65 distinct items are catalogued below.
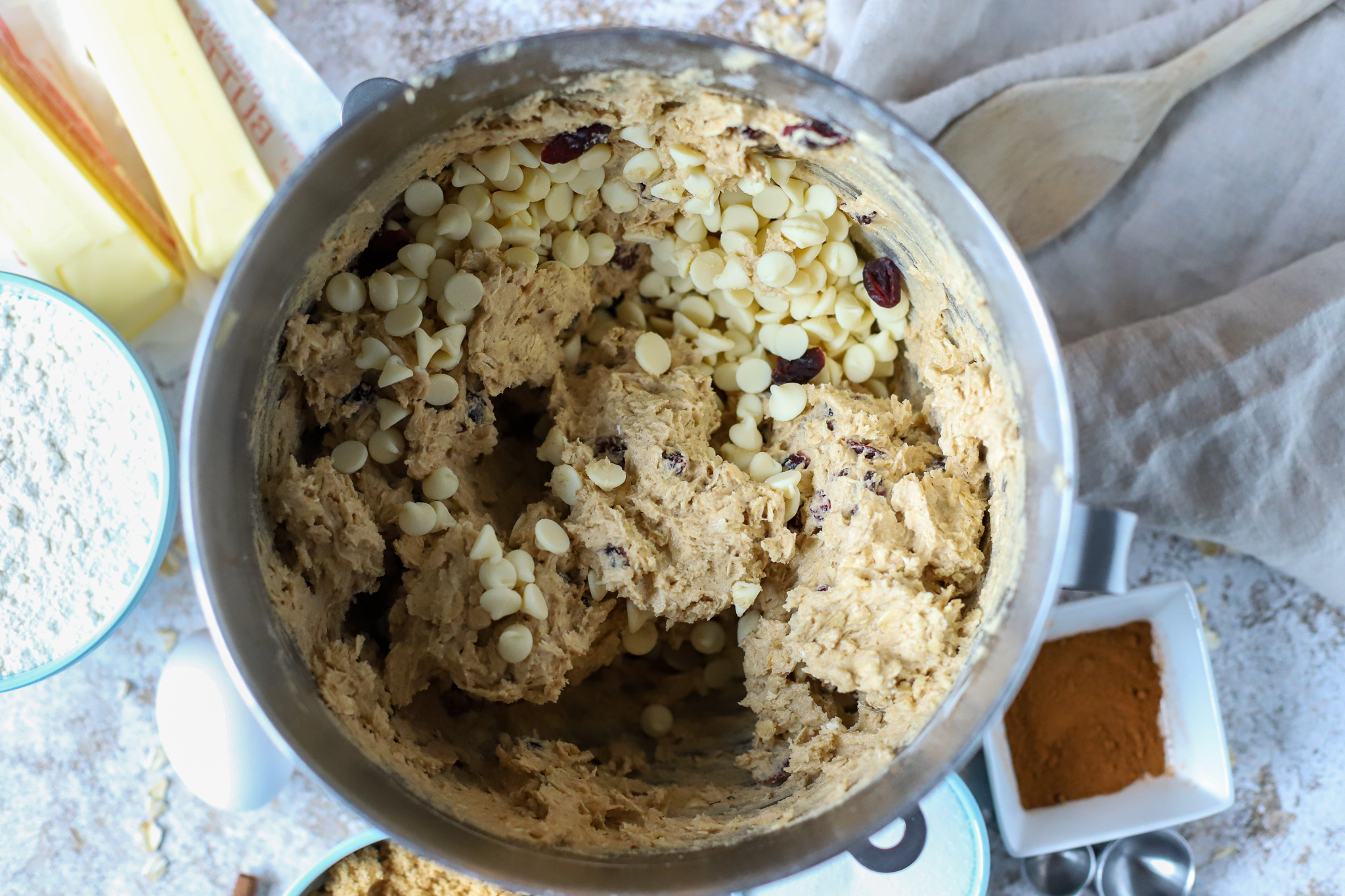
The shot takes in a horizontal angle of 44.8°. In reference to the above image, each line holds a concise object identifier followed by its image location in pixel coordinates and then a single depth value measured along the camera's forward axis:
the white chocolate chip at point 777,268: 0.44
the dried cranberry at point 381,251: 0.42
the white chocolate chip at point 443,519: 0.44
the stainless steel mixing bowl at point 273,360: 0.38
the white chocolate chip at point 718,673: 0.49
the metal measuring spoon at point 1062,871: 0.53
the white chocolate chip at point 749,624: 0.45
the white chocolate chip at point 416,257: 0.43
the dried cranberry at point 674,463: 0.44
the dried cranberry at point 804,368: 0.46
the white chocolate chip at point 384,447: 0.43
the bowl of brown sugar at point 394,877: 0.50
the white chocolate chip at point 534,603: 0.43
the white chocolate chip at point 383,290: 0.42
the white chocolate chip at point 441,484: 0.44
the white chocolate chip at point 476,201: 0.43
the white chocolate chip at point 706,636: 0.48
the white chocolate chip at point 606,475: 0.44
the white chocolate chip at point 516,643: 0.43
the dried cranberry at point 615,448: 0.45
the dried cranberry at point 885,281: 0.44
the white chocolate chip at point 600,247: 0.45
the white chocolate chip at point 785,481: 0.44
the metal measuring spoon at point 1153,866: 0.53
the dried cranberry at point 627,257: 0.46
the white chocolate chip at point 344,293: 0.42
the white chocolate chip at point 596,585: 0.45
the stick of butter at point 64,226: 0.49
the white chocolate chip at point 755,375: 0.46
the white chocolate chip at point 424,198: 0.42
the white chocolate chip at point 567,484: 0.45
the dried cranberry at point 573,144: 0.42
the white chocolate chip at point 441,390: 0.43
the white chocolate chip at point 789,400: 0.45
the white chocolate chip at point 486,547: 0.44
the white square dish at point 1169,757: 0.51
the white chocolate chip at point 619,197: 0.44
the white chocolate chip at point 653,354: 0.46
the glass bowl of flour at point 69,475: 0.48
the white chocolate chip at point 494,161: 0.42
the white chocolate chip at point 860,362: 0.46
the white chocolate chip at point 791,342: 0.46
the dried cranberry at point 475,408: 0.44
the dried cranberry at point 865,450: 0.44
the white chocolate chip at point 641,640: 0.47
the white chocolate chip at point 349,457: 0.43
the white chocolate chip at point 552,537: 0.44
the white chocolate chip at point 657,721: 0.48
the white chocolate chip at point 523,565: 0.44
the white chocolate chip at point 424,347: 0.42
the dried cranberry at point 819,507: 0.44
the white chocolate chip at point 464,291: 0.43
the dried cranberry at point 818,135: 0.40
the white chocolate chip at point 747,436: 0.46
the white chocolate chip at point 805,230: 0.43
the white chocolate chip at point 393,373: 0.42
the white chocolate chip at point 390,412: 0.43
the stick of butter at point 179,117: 0.50
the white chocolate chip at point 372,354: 0.42
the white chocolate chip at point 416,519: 0.43
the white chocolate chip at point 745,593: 0.44
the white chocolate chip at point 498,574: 0.43
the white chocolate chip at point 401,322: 0.43
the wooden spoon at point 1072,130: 0.50
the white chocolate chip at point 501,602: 0.43
